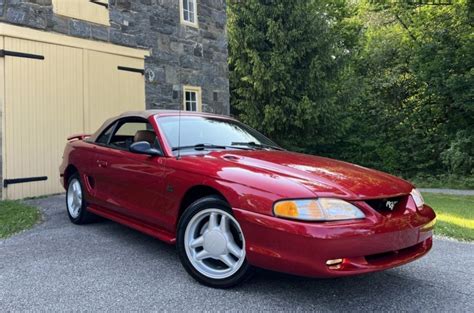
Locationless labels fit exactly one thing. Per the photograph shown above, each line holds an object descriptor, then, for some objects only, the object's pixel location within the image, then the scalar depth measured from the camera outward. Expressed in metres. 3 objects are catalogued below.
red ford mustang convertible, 2.93
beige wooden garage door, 7.50
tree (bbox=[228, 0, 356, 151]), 16.50
